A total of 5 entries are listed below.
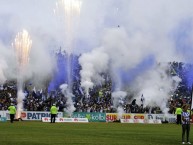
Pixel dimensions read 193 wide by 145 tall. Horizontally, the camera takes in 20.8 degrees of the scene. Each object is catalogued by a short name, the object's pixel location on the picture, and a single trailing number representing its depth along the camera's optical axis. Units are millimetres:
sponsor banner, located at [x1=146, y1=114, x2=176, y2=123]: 69350
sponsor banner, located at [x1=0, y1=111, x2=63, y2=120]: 65375
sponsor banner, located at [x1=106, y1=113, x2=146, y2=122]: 68125
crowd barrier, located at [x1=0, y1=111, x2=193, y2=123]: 65525
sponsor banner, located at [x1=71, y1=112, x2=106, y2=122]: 67750
